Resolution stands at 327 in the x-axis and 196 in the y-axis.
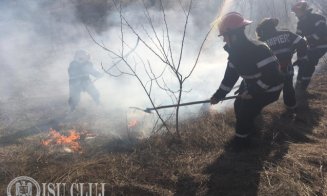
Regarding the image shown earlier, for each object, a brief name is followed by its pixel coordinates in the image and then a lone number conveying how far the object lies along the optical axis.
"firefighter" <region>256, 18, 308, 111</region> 5.91
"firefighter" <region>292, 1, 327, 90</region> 7.12
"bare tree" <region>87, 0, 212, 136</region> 9.09
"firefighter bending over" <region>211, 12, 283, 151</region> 4.57
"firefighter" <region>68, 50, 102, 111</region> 8.76
